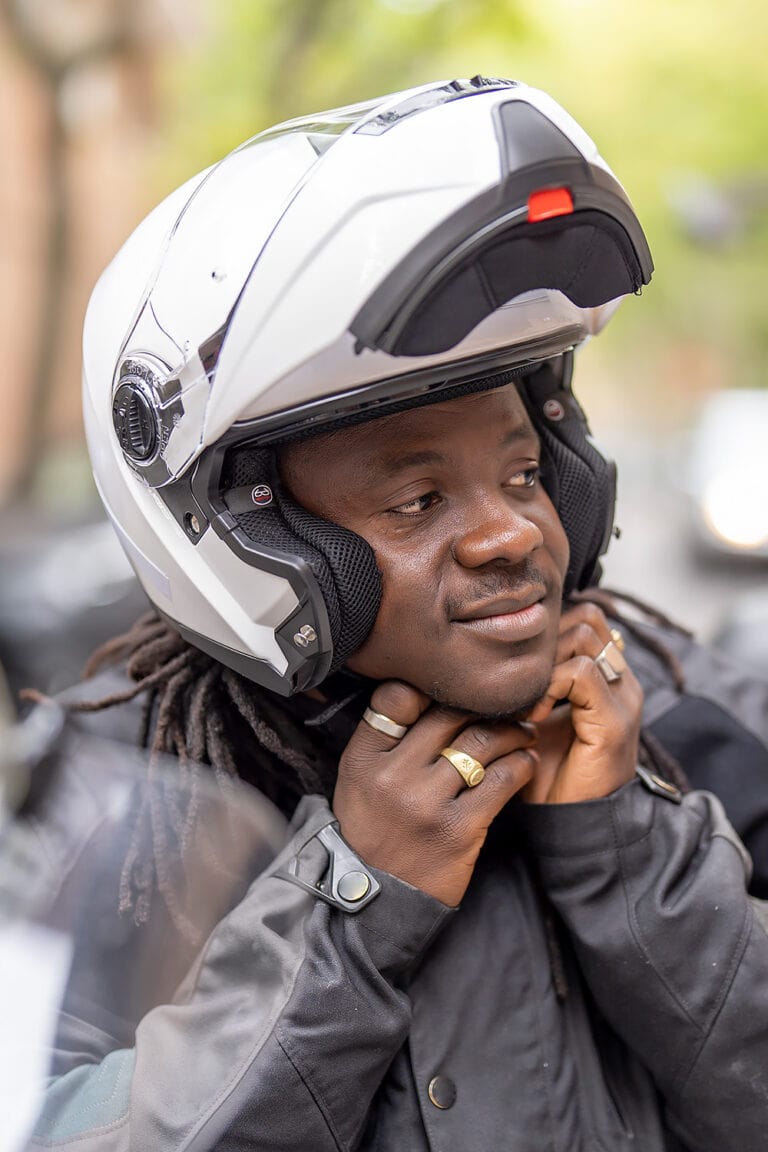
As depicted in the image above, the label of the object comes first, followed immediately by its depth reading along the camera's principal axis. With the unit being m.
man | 1.65
